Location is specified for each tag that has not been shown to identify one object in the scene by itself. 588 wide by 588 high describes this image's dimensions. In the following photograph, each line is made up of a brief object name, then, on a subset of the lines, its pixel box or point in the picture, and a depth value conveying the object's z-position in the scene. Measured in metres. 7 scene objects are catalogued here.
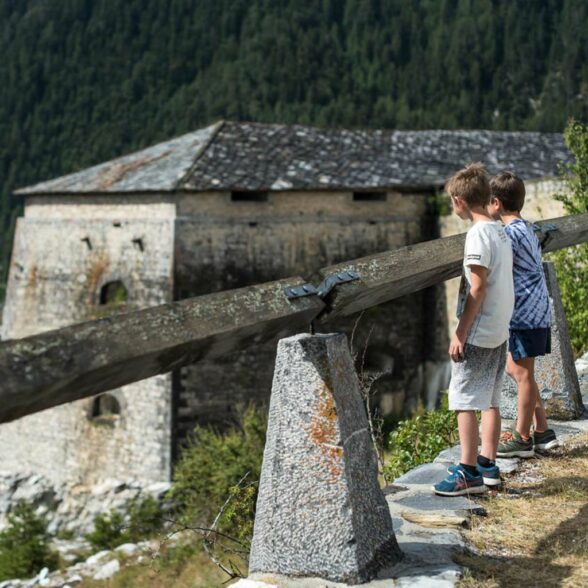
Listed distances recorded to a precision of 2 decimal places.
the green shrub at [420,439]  5.08
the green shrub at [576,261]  7.75
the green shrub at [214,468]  12.06
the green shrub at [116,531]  13.25
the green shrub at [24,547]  12.83
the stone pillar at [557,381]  4.51
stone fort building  15.73
